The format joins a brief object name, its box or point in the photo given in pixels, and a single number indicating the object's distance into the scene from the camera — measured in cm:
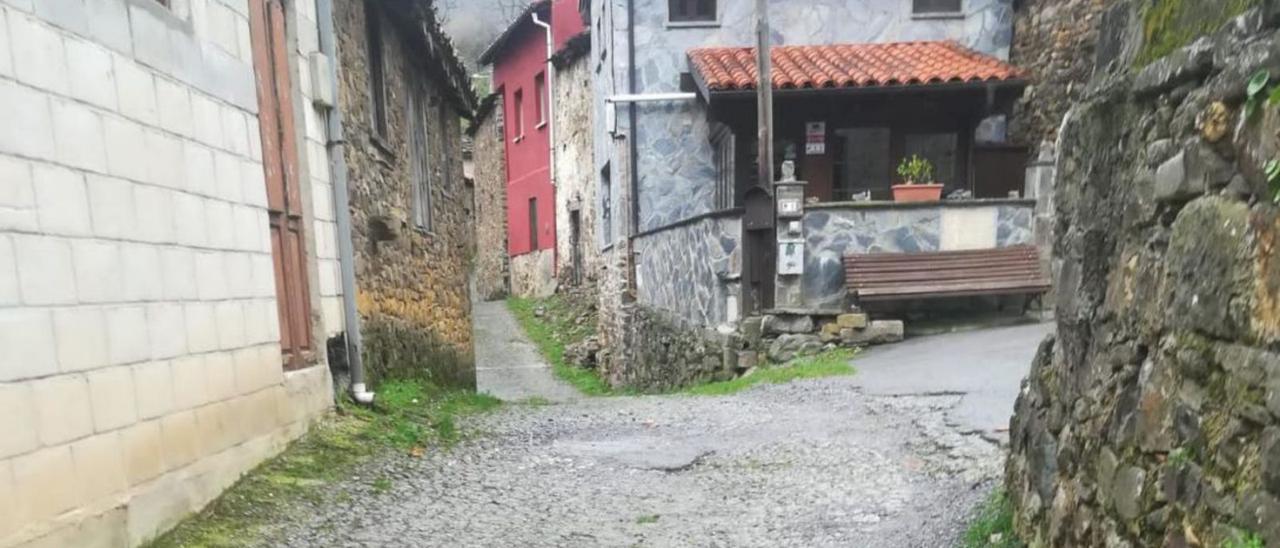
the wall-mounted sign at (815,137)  1098
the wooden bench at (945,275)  794
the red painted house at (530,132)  1906
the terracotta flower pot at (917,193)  887
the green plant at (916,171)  925
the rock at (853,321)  807
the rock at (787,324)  817
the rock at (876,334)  809
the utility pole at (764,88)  888
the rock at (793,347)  807
